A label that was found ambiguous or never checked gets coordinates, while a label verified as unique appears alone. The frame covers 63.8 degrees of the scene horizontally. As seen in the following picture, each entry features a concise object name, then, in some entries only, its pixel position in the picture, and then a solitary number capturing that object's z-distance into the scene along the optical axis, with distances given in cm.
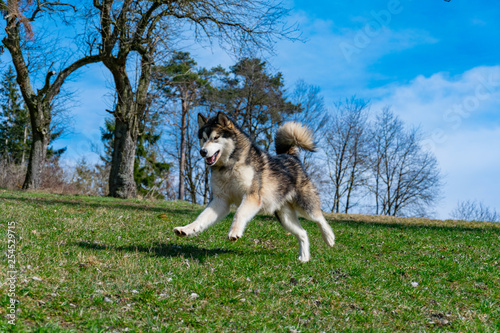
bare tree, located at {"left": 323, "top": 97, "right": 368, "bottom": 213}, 3506
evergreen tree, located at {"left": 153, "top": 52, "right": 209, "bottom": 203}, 3175
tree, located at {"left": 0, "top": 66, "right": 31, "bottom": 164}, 4272
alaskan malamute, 597
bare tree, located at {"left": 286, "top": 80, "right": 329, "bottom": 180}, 3288
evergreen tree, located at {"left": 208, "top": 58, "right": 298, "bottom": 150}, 3064
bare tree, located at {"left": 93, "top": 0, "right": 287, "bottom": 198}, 2012
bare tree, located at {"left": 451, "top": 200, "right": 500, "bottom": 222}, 3497
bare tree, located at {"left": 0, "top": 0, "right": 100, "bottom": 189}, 2191
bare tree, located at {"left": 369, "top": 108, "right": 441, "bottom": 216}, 3709
